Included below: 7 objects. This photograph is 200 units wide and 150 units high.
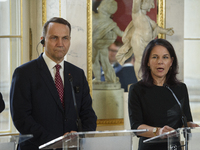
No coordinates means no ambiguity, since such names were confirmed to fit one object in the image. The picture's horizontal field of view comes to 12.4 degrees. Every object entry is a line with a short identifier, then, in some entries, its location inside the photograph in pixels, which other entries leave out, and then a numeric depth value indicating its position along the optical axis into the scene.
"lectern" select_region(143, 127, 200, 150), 4.50
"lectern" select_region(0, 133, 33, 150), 4.43
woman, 4.89
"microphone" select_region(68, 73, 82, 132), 4.67
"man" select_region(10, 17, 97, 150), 4.87
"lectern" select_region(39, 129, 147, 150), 4.45
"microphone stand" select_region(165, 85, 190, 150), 4.50
